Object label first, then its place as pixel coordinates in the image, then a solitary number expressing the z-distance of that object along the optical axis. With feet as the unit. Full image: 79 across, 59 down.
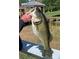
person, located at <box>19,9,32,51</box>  6.04
